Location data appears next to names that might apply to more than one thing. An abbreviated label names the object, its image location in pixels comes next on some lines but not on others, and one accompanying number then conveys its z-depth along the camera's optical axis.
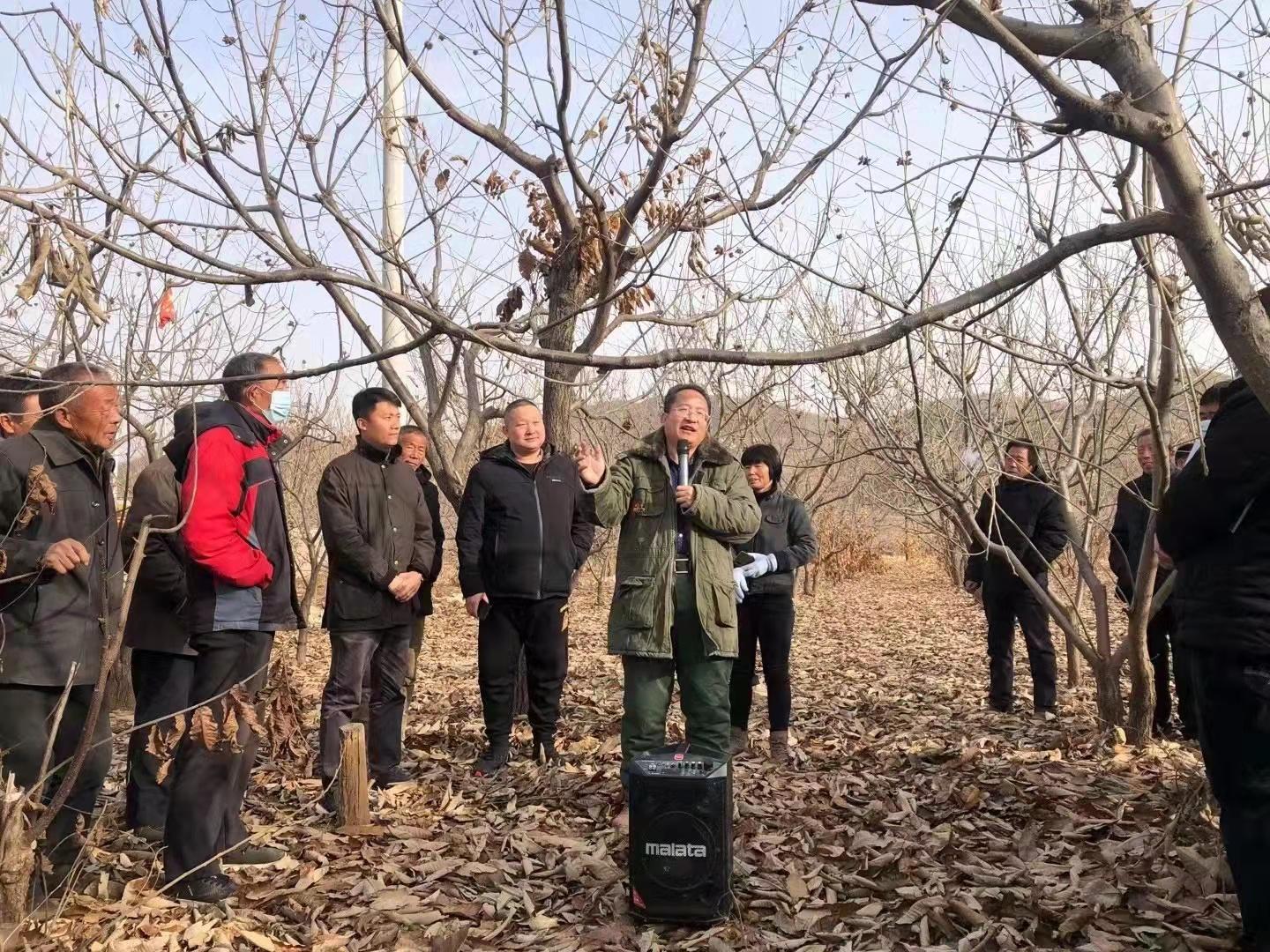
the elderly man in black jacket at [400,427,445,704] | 4.88
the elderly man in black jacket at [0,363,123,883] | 2.87
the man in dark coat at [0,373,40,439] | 3.23
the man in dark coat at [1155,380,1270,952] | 2.37
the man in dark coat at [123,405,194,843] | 3.85
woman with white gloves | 4.96
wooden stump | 3.86
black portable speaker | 2.99
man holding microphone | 3.75
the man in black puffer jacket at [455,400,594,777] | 4.72
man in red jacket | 3.08
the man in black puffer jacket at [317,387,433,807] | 4.30
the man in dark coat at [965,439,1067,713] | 5.58
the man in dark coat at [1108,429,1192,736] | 5.13
